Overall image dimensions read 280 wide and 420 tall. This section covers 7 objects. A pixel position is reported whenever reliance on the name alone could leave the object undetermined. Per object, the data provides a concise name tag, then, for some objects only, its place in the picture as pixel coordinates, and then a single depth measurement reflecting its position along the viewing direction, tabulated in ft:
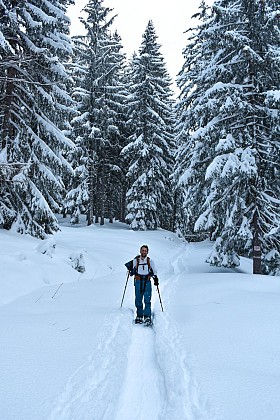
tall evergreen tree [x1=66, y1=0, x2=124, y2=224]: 86.22
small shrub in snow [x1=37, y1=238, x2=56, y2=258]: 35.94
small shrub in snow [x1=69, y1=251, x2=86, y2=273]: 38.80
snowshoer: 24.20
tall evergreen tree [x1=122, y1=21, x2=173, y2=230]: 90.07
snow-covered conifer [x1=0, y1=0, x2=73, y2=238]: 39.34
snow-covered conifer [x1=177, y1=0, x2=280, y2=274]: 38.14
